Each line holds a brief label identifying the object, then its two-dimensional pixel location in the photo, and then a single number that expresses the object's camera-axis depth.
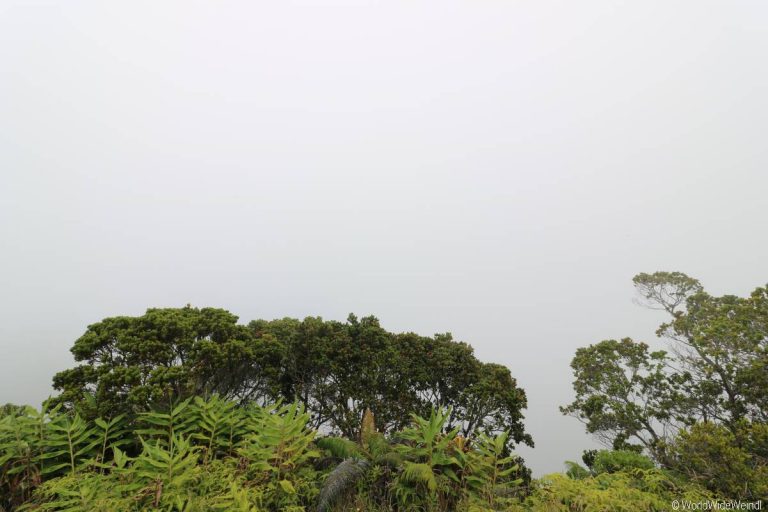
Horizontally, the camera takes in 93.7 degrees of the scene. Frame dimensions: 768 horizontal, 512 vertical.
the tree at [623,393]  15.62
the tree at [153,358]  8.01
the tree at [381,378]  12.92
